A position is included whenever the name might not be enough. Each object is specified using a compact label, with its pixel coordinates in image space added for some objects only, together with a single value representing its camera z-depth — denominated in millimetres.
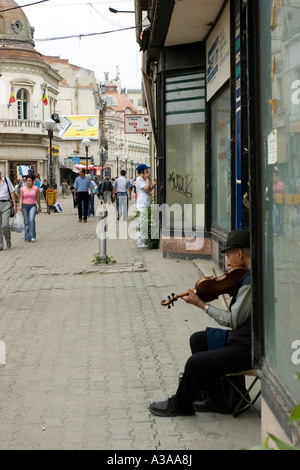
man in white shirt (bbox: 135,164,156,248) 14805
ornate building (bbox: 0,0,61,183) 55062
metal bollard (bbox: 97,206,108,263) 12094
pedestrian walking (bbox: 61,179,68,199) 61222
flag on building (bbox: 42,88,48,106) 52434
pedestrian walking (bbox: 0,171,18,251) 15445
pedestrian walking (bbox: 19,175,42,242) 16516
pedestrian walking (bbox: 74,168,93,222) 23672
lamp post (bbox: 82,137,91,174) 39966
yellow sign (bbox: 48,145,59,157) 59662
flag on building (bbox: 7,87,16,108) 52500
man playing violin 4520
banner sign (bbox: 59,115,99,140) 79750
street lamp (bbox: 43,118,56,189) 30638
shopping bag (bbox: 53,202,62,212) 32969
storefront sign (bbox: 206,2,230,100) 9609
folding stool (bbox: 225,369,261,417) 4551
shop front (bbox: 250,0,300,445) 3285
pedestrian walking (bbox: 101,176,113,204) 28328
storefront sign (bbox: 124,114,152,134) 19047
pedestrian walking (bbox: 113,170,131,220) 22609
